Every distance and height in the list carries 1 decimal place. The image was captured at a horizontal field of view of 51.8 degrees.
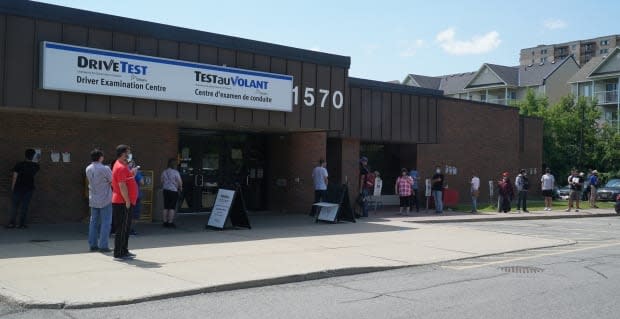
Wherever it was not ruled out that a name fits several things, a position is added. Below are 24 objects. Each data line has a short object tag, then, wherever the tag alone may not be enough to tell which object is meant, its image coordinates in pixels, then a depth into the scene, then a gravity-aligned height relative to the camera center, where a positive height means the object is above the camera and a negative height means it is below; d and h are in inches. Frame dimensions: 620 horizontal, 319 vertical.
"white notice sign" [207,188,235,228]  598.1 -30.8
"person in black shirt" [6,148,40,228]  549.0 -11.7
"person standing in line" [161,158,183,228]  593.6 -12.2
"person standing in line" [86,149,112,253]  426.9 -15.7
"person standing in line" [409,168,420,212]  914.2 -16.0
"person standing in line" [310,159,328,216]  741.3 -3.5
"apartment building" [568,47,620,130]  2596.0 +426.3
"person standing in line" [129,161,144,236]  557.5 -30.4
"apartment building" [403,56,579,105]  2834.6 +454.6
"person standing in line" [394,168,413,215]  863.1 -11.3
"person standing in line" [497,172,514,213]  943.7 -15.8
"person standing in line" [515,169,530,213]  975.0 -7.5
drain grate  419.9 -58.5
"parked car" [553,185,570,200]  1462.8 -23.3
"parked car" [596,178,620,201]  1363.2 -16.9
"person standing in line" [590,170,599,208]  1093.9 -4.0
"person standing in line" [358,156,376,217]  786.8 -6.4
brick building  506.0 +62.1
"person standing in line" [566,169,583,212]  1032.8 -4.5
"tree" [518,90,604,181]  1747.0 +126.8
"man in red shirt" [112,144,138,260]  407.2 -16.7
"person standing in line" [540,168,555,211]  1011.3 -6.9
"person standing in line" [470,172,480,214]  927.0 -14.3
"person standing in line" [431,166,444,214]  890.7 -16.2
